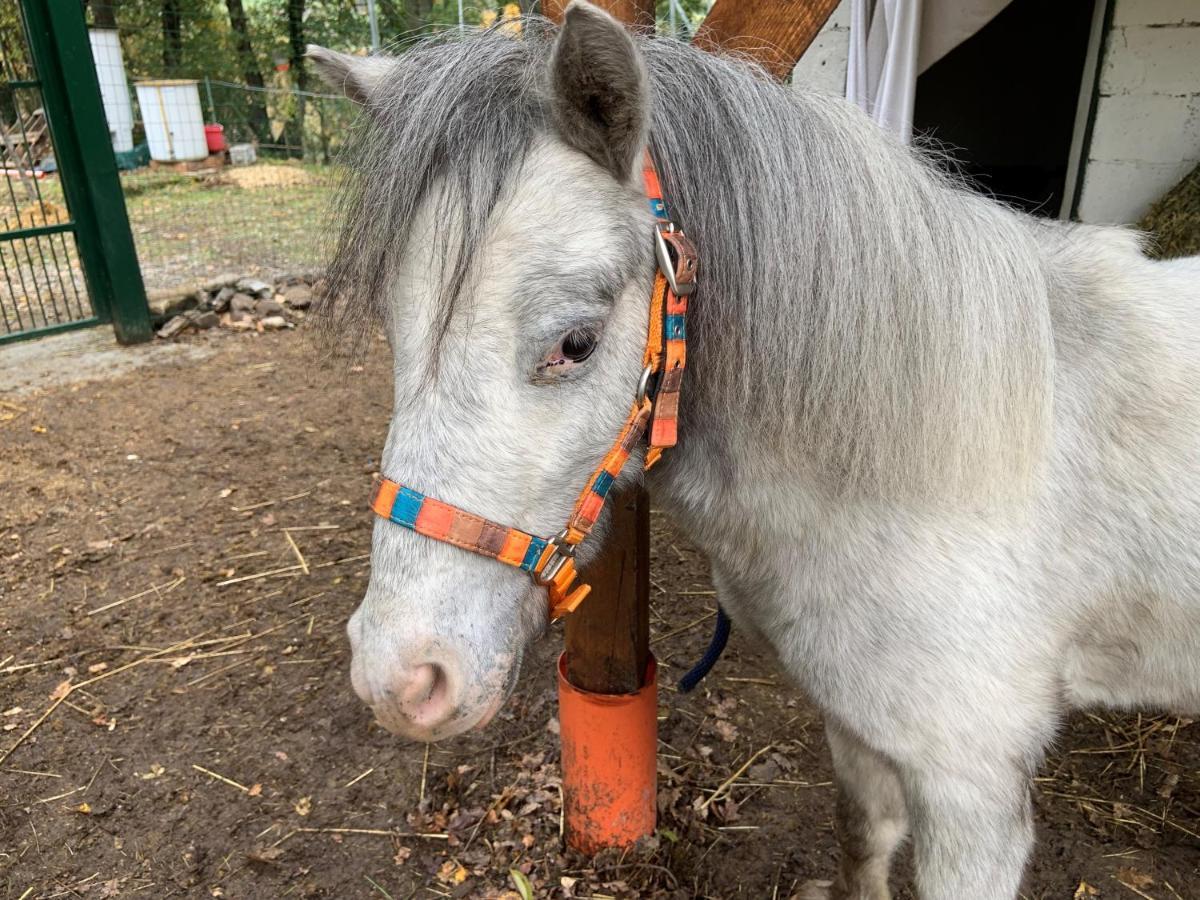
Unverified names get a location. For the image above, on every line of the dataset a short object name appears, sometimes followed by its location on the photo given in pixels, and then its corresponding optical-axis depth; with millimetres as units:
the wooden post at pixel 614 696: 1862
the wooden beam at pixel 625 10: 1476
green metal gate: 4926
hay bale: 3520
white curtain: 2918
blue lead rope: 2025
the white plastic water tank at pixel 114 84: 8695
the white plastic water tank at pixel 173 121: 10484
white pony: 1118
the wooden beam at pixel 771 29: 1570
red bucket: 10734
